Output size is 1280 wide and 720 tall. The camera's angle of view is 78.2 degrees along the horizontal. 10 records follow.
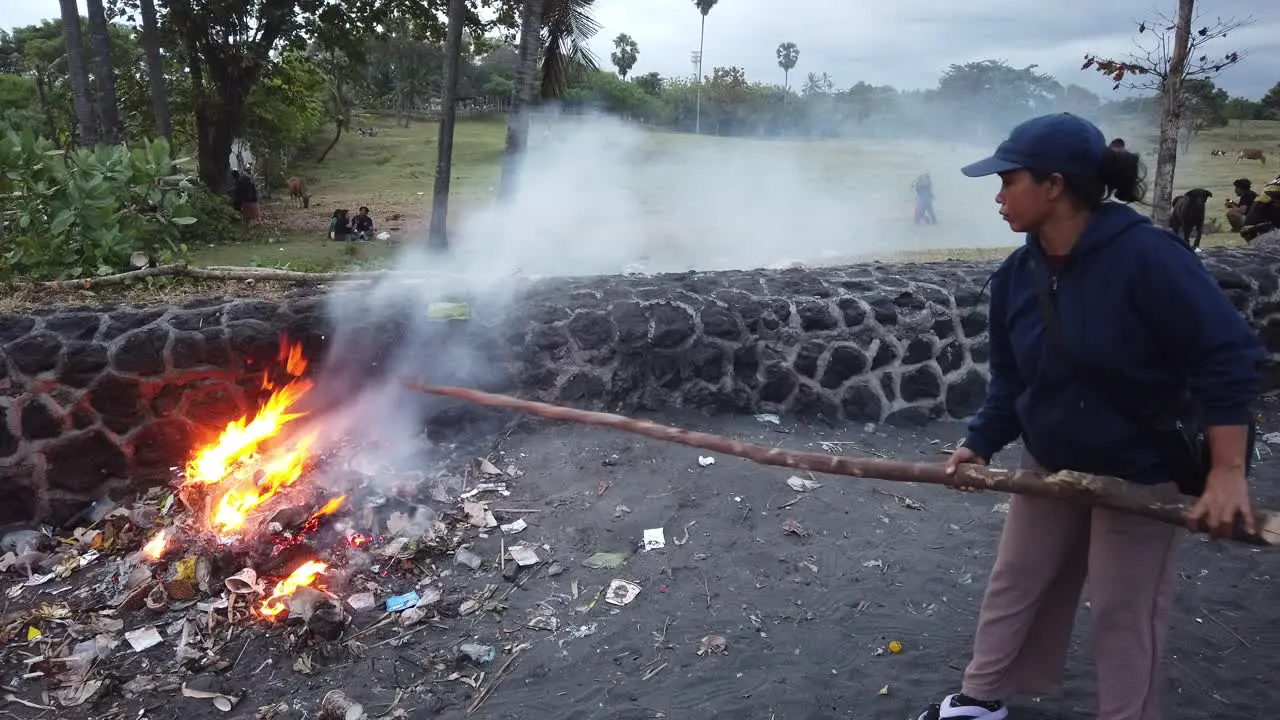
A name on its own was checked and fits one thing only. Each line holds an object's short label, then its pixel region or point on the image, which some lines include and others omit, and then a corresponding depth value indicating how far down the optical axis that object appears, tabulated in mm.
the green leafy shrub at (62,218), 8711
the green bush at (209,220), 15133
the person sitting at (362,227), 16203
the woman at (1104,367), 1989
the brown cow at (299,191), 21812
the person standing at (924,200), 18969
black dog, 10844
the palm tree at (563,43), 12812
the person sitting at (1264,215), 10016
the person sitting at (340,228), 15883
